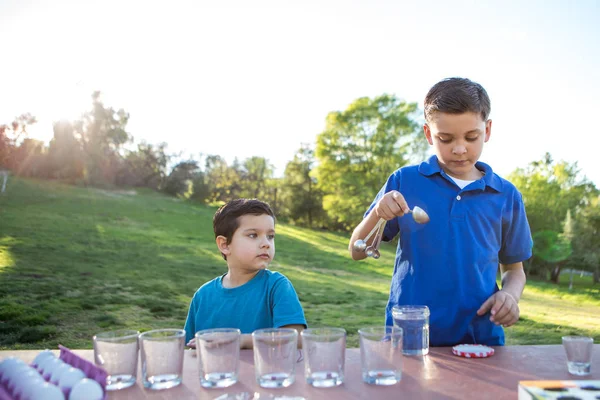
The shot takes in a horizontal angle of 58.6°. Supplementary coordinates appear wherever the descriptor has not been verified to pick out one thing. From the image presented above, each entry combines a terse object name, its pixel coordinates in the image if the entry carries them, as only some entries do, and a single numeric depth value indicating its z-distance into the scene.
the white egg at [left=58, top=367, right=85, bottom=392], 1.26
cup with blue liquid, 1.75
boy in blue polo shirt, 2.15
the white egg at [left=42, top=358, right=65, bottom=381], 1.35
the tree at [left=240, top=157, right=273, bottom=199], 19.09
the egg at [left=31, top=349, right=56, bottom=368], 1.48
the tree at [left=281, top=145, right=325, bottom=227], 21.98
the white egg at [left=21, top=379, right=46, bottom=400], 1.21
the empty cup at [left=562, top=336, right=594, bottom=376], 1.54
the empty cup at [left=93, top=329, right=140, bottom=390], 1.42
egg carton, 1.25
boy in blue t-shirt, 2.18
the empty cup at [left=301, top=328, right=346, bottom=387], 1.37
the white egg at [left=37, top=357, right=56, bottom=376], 1.39
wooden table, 1.36
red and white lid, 1.74
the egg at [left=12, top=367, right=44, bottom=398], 1.24
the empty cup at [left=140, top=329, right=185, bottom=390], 1.42
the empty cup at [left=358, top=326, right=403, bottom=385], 1.40
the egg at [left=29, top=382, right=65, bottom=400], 1.20
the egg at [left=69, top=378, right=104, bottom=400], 1.24
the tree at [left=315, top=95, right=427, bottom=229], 22.23
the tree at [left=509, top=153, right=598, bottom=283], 15.62
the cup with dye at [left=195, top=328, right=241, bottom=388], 1.41
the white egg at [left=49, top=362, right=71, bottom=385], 1.31
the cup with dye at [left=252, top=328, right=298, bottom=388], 1.38
